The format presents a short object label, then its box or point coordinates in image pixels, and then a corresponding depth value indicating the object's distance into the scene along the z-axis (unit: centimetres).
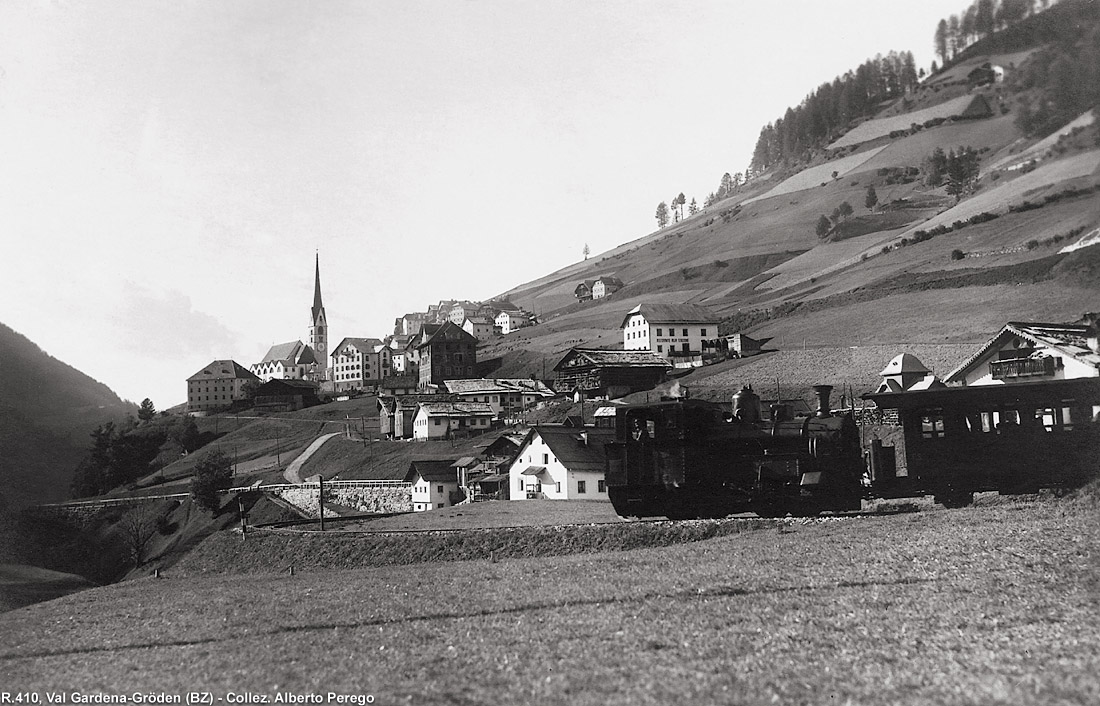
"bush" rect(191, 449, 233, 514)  8669
